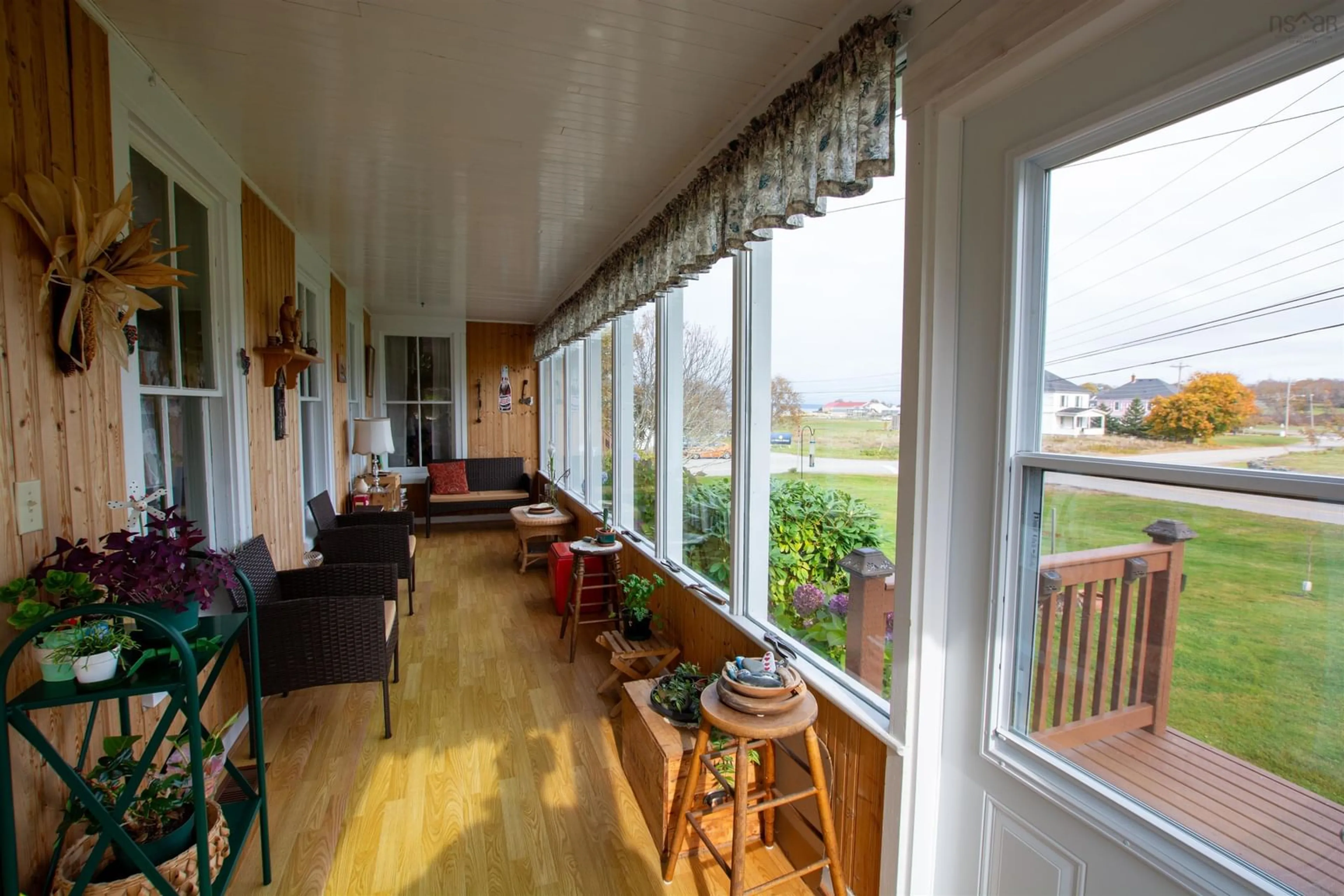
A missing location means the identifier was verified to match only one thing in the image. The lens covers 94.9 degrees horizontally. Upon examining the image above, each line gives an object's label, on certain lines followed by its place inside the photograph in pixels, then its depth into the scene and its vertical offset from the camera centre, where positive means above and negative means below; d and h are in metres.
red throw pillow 7.30 -0.77
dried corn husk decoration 1.43 +0.36
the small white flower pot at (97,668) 1.30 -0.55
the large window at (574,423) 5.82 -0.08
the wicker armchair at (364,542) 4.02 -0.85
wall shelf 3.10 +0.28
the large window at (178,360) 2.15 +0.20
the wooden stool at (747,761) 1.60 -0.94
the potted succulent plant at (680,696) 2.19 -1.03
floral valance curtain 1.49 +0.76
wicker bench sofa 7.06 -0.94
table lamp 5.48 -0.21
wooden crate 2.00 -1.22
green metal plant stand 1.21 -0.69
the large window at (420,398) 7.53 +0.18
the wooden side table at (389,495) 5.70 -0.78
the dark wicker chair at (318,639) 2.47 -0.92
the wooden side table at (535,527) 5.12 -0.98
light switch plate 1.38 -0.21
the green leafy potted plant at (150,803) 1.43 -0.96
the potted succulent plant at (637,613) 3.14 -1.01
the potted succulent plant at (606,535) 3.90 -0.77
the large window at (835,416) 1.75 +0.00
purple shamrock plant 1.43 -0.38
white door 0.91 -0.15
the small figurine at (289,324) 3.22 +0.46
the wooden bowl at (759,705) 1.64 -0.78
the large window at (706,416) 2.72 -0.01
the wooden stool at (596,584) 3.69 -1.07
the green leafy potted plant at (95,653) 1.30 -0.52
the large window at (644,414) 3.72 +0.00
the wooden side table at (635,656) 2.92 -1.16
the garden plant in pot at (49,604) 1.27 -0.41
